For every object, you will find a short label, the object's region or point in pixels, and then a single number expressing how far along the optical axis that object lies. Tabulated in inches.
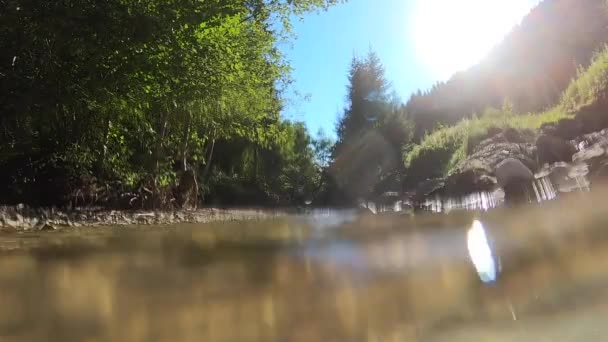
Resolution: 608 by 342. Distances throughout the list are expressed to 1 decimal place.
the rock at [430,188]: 545.5
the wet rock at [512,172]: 394.9
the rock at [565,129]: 500.7
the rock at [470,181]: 447.5
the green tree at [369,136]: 1128.2
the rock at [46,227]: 322.0
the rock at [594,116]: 493.5
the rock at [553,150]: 448.5
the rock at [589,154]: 373.4
